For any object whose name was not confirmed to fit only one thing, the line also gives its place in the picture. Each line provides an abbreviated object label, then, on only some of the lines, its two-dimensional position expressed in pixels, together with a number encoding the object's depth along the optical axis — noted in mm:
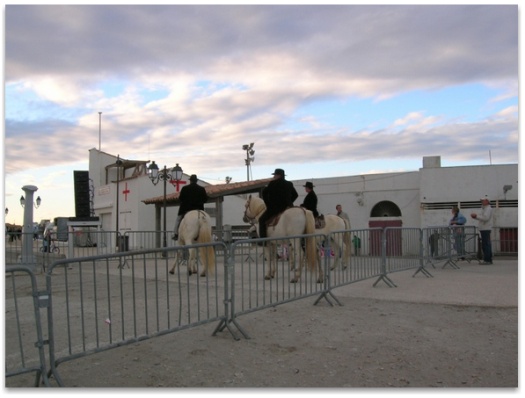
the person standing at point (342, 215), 13738
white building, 18953
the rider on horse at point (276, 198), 9984
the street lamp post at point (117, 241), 15302
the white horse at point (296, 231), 8188
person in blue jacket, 13750
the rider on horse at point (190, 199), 11992
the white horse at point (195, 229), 11156
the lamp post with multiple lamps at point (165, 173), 21298
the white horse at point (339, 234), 9531
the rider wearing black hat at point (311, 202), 11352
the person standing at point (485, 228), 13523
